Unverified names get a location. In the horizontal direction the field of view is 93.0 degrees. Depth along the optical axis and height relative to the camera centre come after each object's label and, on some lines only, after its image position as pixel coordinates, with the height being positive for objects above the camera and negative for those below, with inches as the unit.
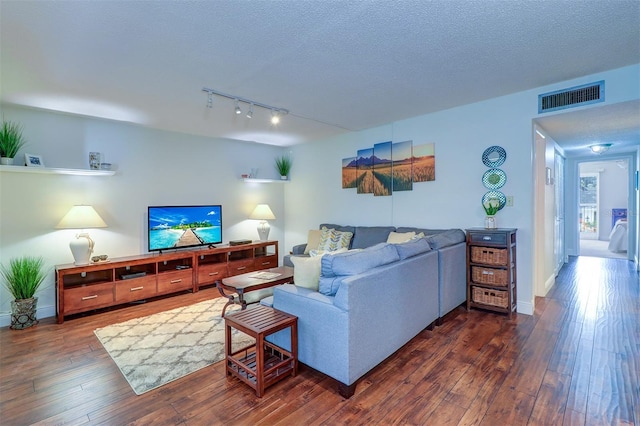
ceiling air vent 118.0 +46.4
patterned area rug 95.0 -49.9
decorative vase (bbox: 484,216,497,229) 142.6 -5.2
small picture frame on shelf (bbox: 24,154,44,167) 136.9 +23.4
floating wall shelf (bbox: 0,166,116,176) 131.6 +19.2
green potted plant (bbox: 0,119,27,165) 131.0 +30.9
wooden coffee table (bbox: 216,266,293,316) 128.1 -31.7
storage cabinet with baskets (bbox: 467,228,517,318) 133.6 -26.7
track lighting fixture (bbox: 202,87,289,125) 129.6 +50.9
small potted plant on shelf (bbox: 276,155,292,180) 248.8 +37.2
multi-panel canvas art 171.2 +27.0
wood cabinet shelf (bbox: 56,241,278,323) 142.0 -35.1
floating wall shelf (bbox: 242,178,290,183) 226.3 +23.9
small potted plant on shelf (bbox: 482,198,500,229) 142.2 -0.4
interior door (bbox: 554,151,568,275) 199.3 -1.5
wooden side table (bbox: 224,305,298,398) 81.7 -42.3
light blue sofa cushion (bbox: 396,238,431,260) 107.0 -13.6
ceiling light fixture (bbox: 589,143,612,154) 203.5 +43.6
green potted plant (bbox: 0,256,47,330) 132.6 -34.5
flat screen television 176.7 -9.3
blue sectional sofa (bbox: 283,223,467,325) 127.3 -23.9
